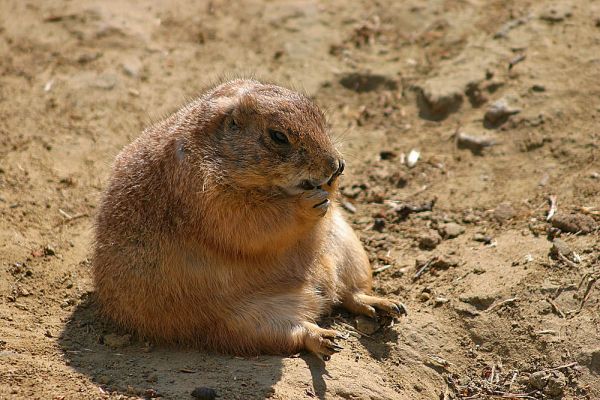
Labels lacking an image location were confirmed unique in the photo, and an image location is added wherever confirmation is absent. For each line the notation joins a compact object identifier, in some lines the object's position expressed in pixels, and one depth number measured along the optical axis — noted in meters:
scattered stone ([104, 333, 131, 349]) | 11.32
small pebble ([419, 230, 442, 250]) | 13.57
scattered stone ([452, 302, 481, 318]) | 11.99
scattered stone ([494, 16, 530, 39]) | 17.08
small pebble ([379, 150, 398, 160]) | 15.90
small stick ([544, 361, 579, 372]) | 11.17
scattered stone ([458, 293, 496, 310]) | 12.01
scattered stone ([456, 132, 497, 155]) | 15.23
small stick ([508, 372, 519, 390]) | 11.34
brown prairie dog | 10.75
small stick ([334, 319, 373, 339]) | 11.81
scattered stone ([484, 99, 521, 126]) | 15.36
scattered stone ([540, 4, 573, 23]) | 16.75
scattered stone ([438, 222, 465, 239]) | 13.73
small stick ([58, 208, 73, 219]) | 14.20
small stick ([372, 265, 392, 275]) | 13.29
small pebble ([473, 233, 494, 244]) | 13.27
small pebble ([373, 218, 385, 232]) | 14.37
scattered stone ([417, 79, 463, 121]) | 16.23
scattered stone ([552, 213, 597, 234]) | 12.69
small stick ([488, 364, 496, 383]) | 11.39
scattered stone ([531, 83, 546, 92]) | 15.45
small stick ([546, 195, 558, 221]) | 13.12
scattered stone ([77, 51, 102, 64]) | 17.55
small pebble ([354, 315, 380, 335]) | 11.81
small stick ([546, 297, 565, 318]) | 11.60
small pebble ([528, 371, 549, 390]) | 11.15
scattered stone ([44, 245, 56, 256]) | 13.29
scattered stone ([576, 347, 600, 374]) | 11.12
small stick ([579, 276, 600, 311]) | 11.68
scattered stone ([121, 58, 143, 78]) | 17.41
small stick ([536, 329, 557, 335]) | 11.47
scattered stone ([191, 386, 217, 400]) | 9.75
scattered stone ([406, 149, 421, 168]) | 15.57
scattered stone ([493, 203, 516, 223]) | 13.61
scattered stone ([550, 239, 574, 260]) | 12.29
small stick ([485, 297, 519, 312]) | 11.87
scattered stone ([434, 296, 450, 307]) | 12.26
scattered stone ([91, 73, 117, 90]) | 17.03
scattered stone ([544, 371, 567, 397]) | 11.01
